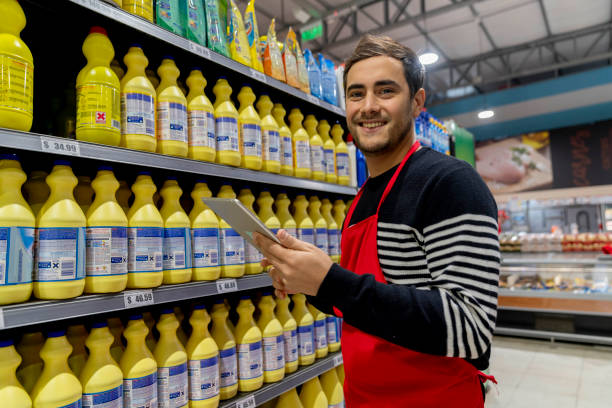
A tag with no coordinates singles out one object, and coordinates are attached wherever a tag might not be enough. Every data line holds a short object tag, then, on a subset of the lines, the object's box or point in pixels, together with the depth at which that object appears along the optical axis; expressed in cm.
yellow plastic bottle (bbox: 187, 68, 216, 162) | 175
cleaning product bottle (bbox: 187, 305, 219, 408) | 165
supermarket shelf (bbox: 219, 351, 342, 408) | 181
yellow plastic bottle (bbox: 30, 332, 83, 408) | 123
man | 93
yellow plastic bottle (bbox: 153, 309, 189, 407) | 155
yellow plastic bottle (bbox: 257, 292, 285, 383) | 200
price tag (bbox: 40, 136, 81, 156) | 123
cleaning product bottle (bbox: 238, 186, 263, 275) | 200
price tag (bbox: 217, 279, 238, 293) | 177
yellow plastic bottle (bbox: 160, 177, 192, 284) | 161
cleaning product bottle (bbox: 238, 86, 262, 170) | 200
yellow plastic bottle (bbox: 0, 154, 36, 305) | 114
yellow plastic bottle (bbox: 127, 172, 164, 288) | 147
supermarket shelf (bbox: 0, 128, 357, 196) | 118
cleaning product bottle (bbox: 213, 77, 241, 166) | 186
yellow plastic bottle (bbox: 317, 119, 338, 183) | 258
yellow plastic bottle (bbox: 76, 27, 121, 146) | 139
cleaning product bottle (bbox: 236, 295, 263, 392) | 189
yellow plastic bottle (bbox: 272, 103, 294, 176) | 225
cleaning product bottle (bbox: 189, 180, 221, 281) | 172
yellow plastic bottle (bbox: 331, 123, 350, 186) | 268
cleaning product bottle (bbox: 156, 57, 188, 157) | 163
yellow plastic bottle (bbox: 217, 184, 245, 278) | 185
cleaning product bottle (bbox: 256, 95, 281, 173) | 211
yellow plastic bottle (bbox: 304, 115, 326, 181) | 246
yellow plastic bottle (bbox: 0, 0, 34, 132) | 117
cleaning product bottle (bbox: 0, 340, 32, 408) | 116
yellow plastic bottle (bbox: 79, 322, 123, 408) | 133
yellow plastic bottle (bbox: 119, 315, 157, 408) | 143
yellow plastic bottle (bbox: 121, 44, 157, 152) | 151
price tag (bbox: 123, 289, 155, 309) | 140
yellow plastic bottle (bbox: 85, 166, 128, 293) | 134
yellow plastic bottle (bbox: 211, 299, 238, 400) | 182
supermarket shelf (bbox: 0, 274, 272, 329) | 113
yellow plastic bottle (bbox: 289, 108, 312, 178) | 234
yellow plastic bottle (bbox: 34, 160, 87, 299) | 123
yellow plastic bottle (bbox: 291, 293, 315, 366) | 228
